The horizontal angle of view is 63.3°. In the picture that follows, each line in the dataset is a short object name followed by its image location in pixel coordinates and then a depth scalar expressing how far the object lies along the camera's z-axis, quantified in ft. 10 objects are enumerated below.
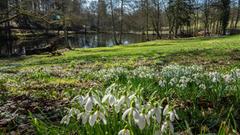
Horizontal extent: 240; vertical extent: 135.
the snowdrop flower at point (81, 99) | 6.39
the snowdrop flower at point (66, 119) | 6.67
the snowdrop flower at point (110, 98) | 6.05
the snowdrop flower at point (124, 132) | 5.16
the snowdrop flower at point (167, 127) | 5.35
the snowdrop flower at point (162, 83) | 12.19
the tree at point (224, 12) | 148.13
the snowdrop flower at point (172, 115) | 5.38
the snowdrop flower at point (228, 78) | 12.06
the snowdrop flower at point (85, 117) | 5.92
